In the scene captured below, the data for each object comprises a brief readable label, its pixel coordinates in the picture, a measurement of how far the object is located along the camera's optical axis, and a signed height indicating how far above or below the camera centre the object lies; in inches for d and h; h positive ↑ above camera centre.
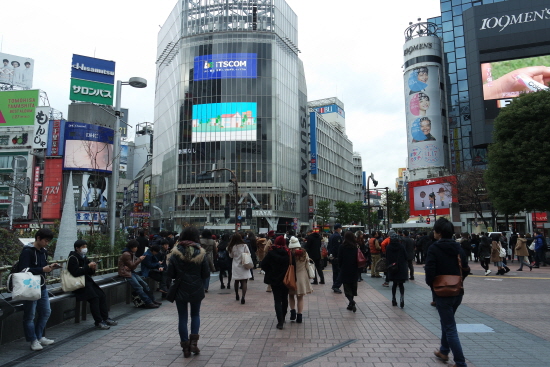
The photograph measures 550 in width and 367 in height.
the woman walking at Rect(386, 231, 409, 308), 373.4 -34.4
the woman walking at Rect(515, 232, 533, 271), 721.0 -41.3
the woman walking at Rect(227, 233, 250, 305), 405.1 -31.4
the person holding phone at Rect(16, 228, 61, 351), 238.7 -38.8
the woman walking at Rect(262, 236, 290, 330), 295.5 -31.7
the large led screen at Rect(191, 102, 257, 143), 2352.6 +590.8
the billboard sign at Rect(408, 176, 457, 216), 2239.2 +166.3
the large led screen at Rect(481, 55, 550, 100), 2039.9 +733.8
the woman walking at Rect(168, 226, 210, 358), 228.5 -28.7
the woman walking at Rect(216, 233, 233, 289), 505.7 -35.4
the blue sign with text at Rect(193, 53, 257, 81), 2365.9 +906.2
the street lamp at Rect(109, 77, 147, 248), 526.7 +133.2
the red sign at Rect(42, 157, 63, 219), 2466.8 +238.2
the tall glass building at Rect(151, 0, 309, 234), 2340.1 +643.6
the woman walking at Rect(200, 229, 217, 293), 457.2 -16.7
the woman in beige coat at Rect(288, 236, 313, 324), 317.4 -38.2
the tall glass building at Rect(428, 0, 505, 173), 2443.4 +846.6
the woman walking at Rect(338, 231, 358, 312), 354.3 -34.7
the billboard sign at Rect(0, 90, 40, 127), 2529.5 +737.2
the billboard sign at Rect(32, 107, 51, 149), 2546.8 +620.9
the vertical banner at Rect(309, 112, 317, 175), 2979.8 +618.9
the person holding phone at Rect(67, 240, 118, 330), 290.0 -42.4
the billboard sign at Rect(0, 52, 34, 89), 2925.7 +1112.8
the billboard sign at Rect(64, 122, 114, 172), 2444.6 +483.5
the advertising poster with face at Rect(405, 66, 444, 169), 2440.9 +626.2
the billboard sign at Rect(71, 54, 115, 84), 2394.2 +921.1
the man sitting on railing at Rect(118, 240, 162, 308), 363.3 -37.5
